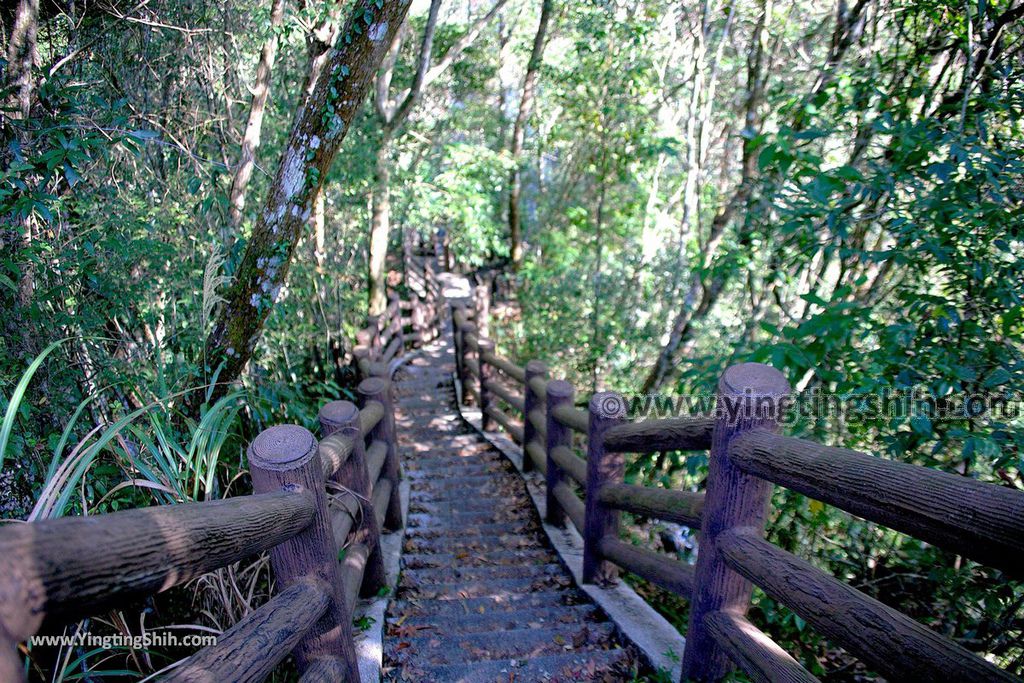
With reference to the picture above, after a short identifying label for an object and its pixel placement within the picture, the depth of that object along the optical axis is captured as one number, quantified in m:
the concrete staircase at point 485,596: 2.41
